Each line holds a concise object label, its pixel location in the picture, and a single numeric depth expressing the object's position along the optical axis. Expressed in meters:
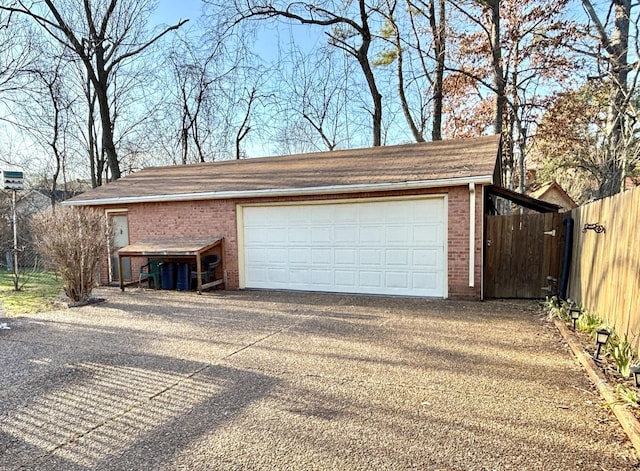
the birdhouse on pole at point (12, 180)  9.29
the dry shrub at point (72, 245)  7.92
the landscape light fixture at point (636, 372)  3.29
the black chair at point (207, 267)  9.70
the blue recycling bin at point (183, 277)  9.76
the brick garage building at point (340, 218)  7.76
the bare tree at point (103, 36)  15.38
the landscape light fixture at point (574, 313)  5.46
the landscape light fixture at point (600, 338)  4.04
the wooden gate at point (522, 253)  7.44
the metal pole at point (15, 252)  9.64
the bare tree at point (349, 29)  14.37
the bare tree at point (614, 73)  10.53
